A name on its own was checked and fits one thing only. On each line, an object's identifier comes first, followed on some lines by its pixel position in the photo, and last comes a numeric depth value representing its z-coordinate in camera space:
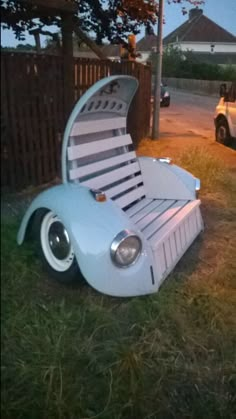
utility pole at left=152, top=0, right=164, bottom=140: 7.73
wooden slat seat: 2.35
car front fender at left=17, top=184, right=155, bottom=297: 1.83
